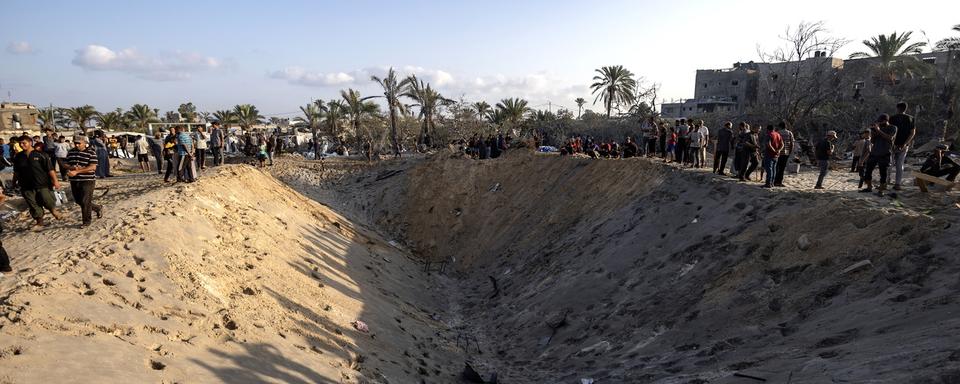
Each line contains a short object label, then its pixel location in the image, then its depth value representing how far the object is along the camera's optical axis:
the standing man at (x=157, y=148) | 16.06
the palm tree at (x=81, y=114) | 39.59
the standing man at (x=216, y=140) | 16.88
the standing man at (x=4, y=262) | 5.96
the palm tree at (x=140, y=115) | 44.16
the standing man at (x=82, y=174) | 8.07
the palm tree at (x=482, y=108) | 41.94
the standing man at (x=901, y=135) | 9.33
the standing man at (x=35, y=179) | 8.00
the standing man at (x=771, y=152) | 10.46
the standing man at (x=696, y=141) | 13.73
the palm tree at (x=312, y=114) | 36.81
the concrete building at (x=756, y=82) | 28.09
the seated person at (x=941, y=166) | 9.55
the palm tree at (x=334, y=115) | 36.64
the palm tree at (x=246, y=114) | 42.16
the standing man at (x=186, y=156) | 11.91
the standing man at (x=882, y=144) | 9.04
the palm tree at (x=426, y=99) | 34.25
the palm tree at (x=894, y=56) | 28.16
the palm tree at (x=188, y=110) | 50.84
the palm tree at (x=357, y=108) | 35.25
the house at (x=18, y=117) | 32.59
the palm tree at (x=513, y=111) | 39.78
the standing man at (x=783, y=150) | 10.67
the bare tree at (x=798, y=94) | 21.06
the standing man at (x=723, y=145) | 12.10
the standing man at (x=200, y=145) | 15.03
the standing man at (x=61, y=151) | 13.18
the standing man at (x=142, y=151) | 18.50
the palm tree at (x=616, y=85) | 37.22
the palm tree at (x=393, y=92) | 32.47
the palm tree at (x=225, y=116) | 45.12
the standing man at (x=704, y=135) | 13.68
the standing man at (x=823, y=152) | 10.61
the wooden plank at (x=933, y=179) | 8.76
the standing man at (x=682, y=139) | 14.17
